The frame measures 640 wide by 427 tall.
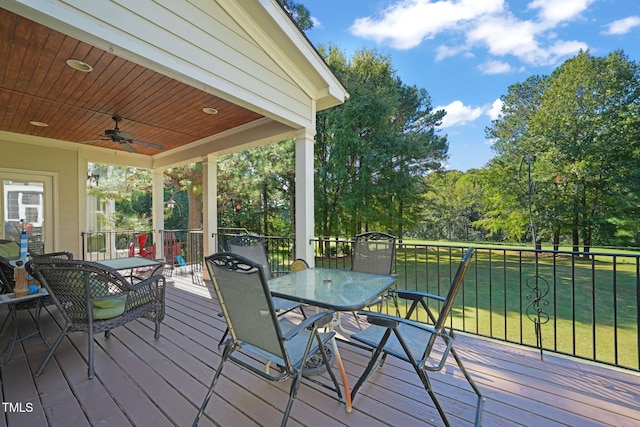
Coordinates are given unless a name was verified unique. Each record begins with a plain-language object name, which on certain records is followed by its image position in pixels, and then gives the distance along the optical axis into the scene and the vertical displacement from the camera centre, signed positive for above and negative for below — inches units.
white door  205.2 +7.1
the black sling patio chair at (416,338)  60.6 -33.1
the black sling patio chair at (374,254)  119.2 -17.6
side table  92.0 -28.9
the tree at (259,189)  403.9 +44.0
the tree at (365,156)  391.9 +87.5
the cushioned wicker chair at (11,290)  103.8 -30.7
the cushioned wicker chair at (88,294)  85.4 -25.9
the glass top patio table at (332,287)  72.4 -22.9
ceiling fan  158.1 +46.0
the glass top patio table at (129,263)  143.3 -26.4
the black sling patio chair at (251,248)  121.8 -15.0
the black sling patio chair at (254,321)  57.9 -24.1
